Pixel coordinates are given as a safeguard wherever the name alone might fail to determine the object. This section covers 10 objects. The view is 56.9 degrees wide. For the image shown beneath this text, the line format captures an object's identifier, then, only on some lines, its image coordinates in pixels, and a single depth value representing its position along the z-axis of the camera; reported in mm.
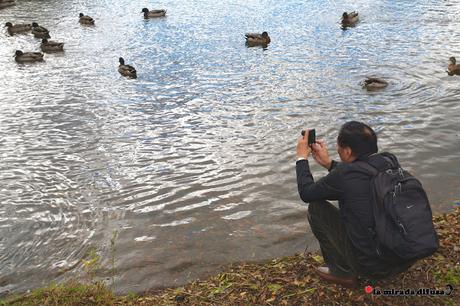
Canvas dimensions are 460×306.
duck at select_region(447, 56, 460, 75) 14703
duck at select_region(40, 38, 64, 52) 20938
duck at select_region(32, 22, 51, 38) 23719
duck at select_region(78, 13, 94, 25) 26344
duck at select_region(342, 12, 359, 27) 23031
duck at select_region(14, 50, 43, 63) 19672
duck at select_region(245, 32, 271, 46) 20203
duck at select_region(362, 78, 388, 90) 14047
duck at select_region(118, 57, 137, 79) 16547
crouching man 4574
